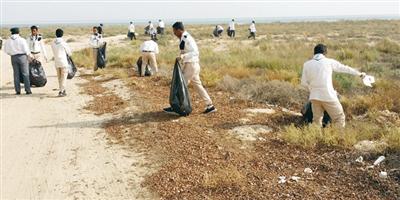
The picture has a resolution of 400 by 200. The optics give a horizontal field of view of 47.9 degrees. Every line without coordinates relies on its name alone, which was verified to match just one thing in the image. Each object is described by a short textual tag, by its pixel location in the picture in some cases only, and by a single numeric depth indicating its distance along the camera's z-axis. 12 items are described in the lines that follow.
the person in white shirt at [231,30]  38.41
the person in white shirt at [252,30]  36.97
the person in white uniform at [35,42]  12.79
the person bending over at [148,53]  14.06
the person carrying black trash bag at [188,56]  8.49
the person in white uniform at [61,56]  11.26
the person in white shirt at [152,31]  34.08
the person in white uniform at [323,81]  7.23
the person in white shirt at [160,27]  40.78
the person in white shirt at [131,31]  36.82
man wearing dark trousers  11.34
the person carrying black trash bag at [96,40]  15.79
